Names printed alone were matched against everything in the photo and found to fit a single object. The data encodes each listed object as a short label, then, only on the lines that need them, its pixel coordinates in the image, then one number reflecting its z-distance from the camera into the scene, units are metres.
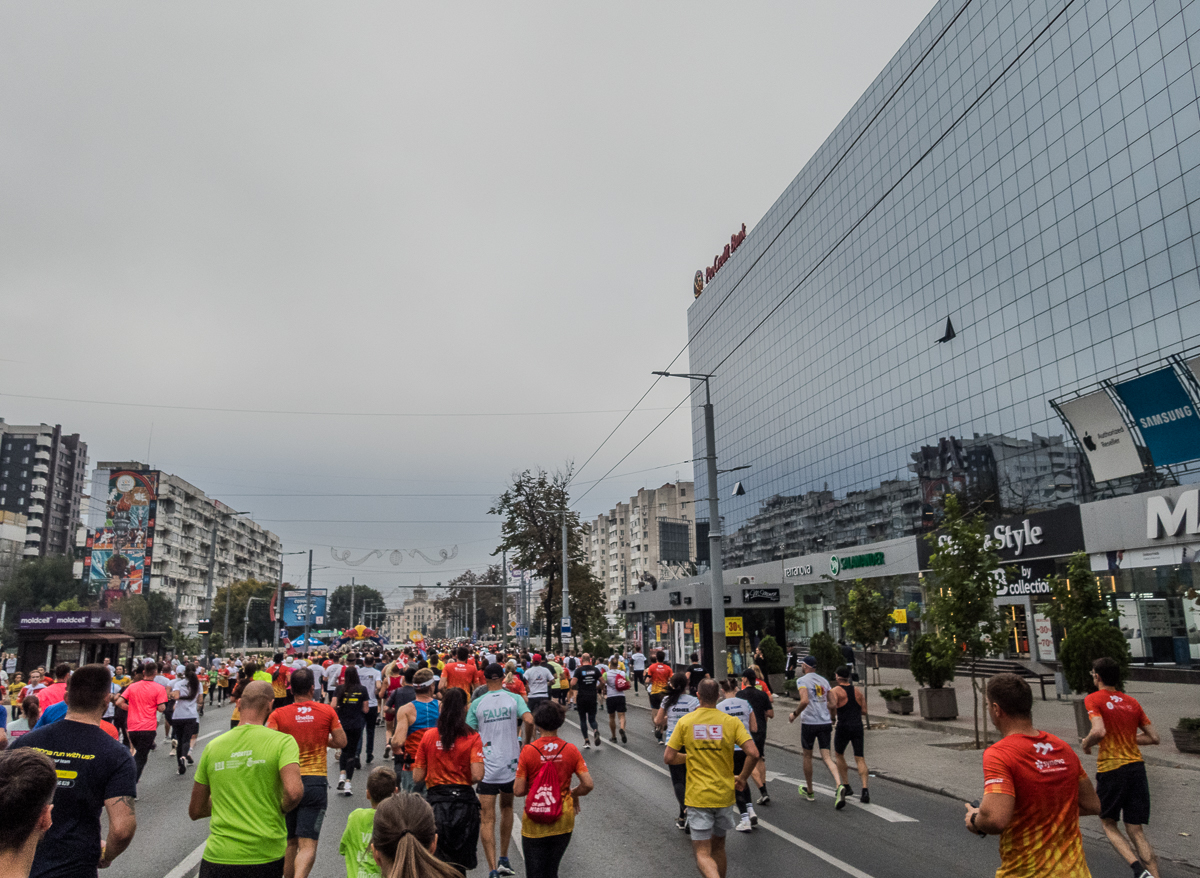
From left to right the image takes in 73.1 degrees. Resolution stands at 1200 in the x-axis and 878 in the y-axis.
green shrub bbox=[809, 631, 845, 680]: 23.88
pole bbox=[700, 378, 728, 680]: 19.69
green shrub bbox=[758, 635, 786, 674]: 28.17
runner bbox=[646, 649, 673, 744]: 15.74
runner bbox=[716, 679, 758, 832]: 9.21
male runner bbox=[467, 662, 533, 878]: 7.57
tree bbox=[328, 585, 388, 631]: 163.25
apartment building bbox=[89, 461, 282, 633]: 96.62
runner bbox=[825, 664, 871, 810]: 10.41
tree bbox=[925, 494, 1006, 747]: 16.09
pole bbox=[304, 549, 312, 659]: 48.12
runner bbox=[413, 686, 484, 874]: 6.34
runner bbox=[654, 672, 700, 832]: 9.32
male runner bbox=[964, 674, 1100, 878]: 4.07
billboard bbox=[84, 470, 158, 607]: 81.12
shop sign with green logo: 49.94
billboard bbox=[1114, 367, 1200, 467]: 29.31
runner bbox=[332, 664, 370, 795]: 11.41
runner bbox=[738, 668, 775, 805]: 10.83
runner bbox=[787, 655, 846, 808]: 10.91
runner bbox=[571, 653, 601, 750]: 16.16
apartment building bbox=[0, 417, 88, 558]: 117.94
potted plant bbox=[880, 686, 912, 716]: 21.34
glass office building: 33.88
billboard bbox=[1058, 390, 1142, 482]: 32.22
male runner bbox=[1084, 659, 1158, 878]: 6.87
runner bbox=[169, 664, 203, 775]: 14.20
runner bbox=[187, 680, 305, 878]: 4.95
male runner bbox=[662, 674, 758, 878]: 6.38
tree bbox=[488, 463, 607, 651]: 50.94
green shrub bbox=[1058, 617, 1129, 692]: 15.30
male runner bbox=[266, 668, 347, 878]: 6.83
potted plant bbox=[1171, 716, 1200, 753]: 13.13
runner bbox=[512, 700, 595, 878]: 5.89
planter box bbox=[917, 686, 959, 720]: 19.34
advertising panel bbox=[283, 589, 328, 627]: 50.75
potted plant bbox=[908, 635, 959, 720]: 19.06
